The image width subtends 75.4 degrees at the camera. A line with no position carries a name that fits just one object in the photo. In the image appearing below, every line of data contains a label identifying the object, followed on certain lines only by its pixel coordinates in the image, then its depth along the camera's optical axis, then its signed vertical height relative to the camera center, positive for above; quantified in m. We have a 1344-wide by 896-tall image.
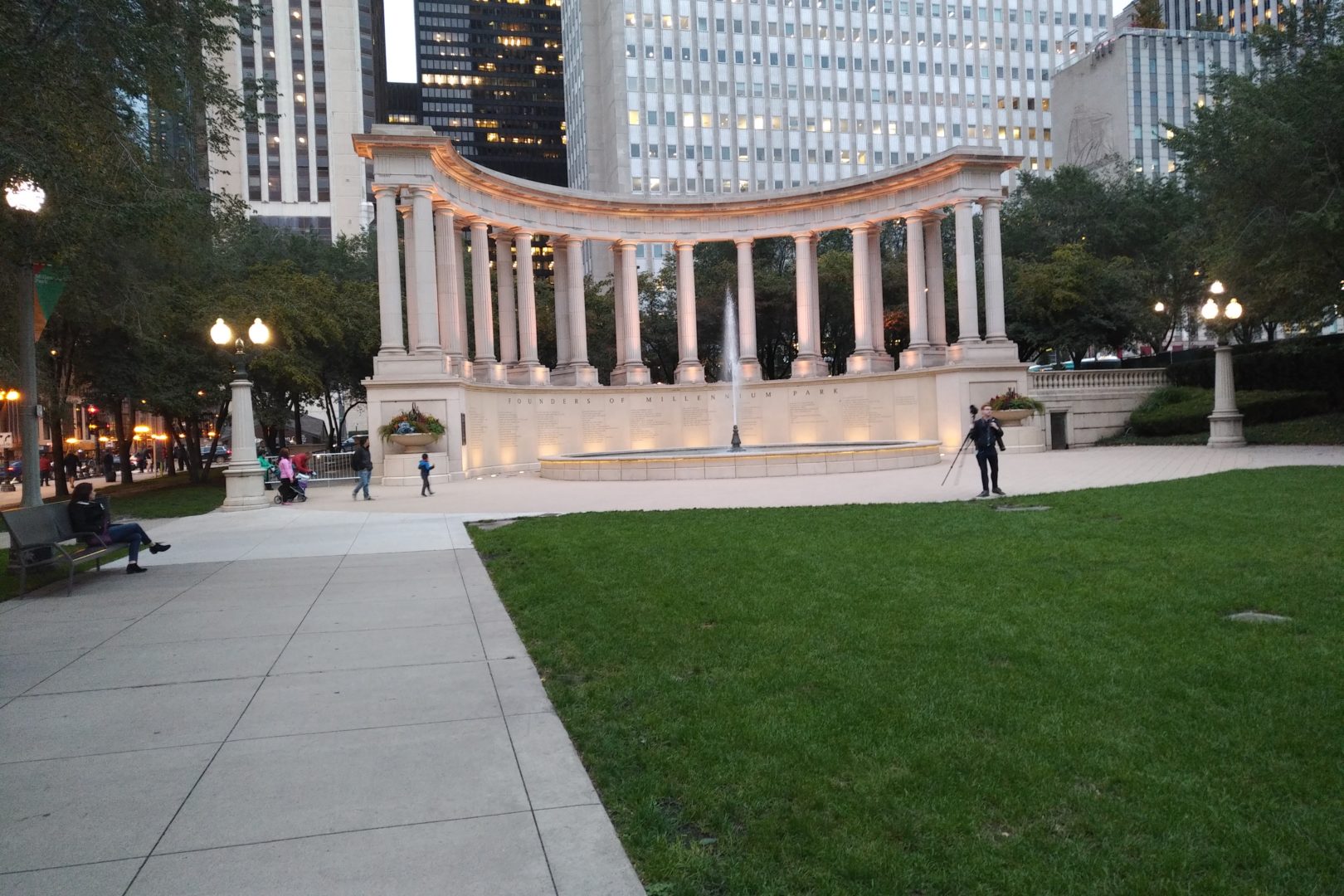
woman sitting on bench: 13.26 -1.21
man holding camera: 18.75 -0.54
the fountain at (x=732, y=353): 40.97 +4.17
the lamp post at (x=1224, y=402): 30.28 +0.26
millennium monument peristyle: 31.83 +3.96
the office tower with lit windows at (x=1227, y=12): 157.00 +78.86
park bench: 11.62 -1.28
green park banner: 16.95 +3.25
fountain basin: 27.83 -1.24
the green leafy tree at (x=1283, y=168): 26.62 +7.81
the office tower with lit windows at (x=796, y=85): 113.50 +46.45
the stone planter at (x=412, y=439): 29.69 -0.04
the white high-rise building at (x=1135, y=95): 103.94 +38.35
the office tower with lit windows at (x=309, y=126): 121.38 +44.84
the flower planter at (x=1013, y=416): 34.81 -0.01
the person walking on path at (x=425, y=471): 26.06 -1.01
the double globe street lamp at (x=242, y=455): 23.61 -0.30
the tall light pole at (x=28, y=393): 16.56 +1.15
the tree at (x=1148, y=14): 113.19 +51.74
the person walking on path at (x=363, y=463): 25.66 -0.68
